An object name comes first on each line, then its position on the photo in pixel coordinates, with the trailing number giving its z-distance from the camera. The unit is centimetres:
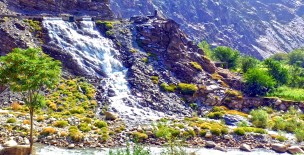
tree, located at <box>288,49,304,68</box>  16542
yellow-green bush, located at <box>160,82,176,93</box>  7400
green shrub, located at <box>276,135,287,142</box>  5675
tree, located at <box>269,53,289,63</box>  17939
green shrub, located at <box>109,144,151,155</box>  2145
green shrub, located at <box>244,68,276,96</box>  8331
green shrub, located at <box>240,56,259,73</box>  10425
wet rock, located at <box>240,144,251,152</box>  5053
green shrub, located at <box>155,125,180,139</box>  4909
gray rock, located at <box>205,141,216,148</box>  5079
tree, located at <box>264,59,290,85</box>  10019
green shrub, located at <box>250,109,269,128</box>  6538
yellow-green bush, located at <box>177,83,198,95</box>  7512
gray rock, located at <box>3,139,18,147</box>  3950
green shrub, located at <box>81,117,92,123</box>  5366
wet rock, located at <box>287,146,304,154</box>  5096
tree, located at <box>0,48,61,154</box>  3481
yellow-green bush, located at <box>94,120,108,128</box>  5284
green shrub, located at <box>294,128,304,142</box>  5672
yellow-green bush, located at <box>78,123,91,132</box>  4962
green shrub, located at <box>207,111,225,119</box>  6888
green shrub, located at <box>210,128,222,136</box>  5475
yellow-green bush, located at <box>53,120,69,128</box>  4978
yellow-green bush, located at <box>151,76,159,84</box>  7479
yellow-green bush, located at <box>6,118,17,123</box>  4738
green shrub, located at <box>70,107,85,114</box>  5928
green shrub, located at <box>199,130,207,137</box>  5412
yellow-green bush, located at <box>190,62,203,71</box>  8381
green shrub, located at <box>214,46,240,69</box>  10900
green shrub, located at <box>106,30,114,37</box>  8538
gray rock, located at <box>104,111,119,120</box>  5809
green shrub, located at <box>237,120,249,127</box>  6328
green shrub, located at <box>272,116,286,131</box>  6531
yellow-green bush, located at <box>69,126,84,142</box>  4591
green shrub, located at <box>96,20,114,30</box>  8781
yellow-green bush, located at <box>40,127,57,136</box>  4594
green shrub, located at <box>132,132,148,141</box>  4963
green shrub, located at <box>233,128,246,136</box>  5620
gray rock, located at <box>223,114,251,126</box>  6681
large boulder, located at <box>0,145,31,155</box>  3638
